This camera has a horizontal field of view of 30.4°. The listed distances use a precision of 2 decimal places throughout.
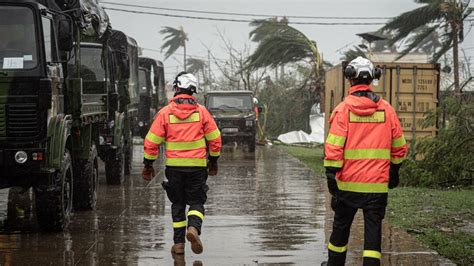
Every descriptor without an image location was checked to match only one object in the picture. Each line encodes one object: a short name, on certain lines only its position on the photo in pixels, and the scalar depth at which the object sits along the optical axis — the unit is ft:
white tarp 114.32
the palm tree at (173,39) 275.39
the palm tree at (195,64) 259.88
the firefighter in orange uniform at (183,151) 28.86
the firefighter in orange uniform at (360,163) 23.24
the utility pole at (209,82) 152.84
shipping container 62.69
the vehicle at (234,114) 88.74
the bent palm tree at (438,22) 79.36
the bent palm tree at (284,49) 115.95
